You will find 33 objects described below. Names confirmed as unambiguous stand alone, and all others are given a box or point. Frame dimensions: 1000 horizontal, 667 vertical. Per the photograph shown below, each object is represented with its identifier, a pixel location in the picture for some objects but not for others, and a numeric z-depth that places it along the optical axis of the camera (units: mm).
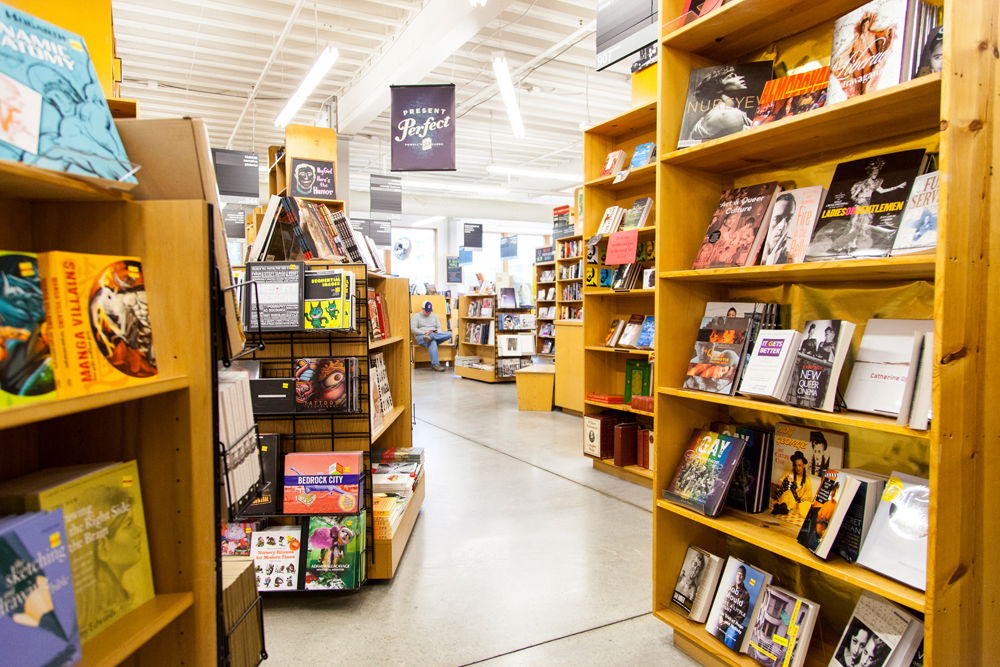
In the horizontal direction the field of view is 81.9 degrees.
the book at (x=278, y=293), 2480
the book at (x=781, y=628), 1841
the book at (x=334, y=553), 2551
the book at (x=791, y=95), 1836
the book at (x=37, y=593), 888
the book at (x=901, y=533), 1521
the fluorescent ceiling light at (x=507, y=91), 6047
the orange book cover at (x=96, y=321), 1015
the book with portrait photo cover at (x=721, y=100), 2100
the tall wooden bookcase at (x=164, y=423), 1244
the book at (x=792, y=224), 1902
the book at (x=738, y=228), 2043
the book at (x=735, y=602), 2016
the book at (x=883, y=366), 1661
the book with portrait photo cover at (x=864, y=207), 1689
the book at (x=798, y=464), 2012
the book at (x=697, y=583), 2195
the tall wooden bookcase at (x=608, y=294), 4434
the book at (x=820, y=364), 1762
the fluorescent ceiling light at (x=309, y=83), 5738
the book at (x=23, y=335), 892
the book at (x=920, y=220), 1543
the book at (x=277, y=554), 2553
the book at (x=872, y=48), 1596
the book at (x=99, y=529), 1067
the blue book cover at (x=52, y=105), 976
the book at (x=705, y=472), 2082
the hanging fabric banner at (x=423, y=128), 6234
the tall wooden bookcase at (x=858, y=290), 1430
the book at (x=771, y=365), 1854
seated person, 11539
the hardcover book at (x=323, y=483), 2568
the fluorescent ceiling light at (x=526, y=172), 9695
